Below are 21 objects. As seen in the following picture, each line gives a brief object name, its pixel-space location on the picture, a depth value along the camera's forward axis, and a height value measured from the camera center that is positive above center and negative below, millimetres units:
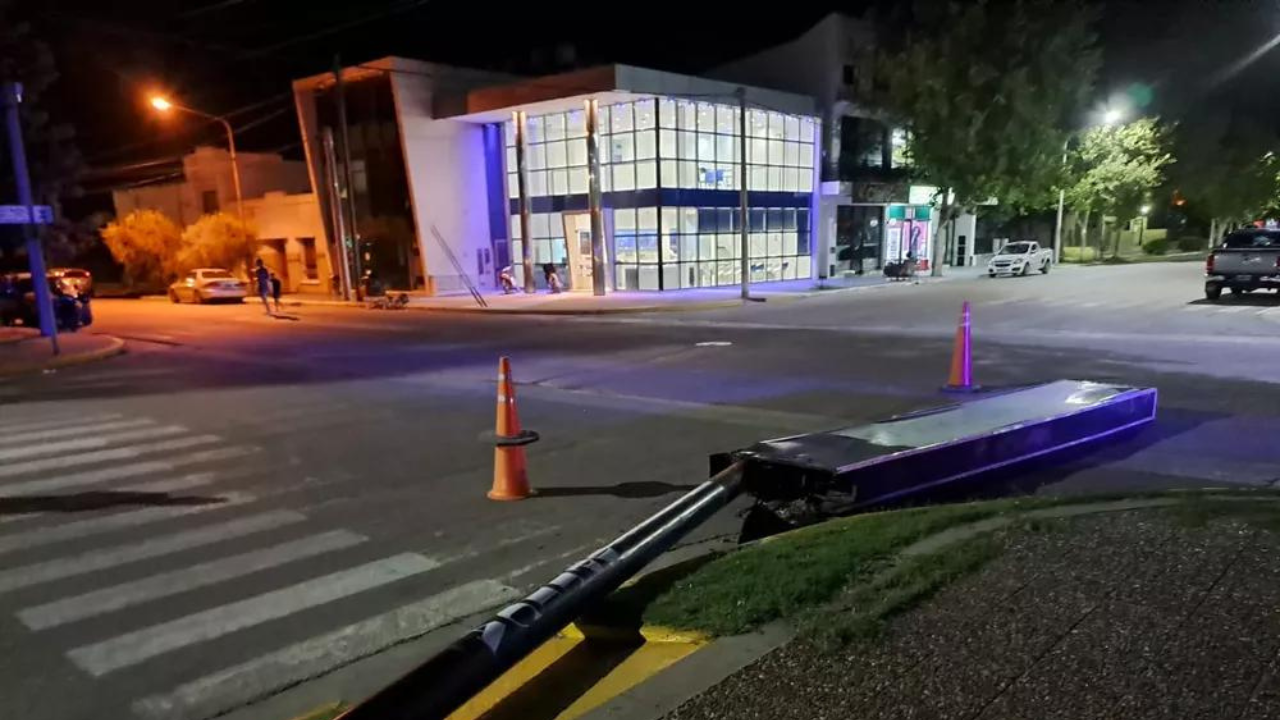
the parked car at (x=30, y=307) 24328 -1999
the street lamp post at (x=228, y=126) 34094 +4947
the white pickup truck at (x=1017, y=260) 37969 -1930
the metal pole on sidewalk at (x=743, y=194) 26762 +986
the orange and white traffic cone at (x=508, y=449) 6767 -1781
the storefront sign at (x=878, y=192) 40094 +1367
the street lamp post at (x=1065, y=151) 41625 +3064
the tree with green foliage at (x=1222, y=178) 41588 +2081
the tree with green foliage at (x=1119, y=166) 45031 +2682
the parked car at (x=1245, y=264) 20875 -1311
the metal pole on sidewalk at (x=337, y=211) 33250 +906
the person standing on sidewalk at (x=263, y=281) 29359 -1588
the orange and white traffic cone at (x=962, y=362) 10758 -1847
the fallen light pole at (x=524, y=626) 2994 -1673
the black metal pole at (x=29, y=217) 17766 +486
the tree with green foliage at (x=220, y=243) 42375 -359
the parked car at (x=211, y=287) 36906 -2230
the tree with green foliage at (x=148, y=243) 46250 -235
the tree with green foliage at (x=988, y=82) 35906 +5786
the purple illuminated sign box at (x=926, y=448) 5609 -1677
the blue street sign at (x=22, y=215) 16531 +523
